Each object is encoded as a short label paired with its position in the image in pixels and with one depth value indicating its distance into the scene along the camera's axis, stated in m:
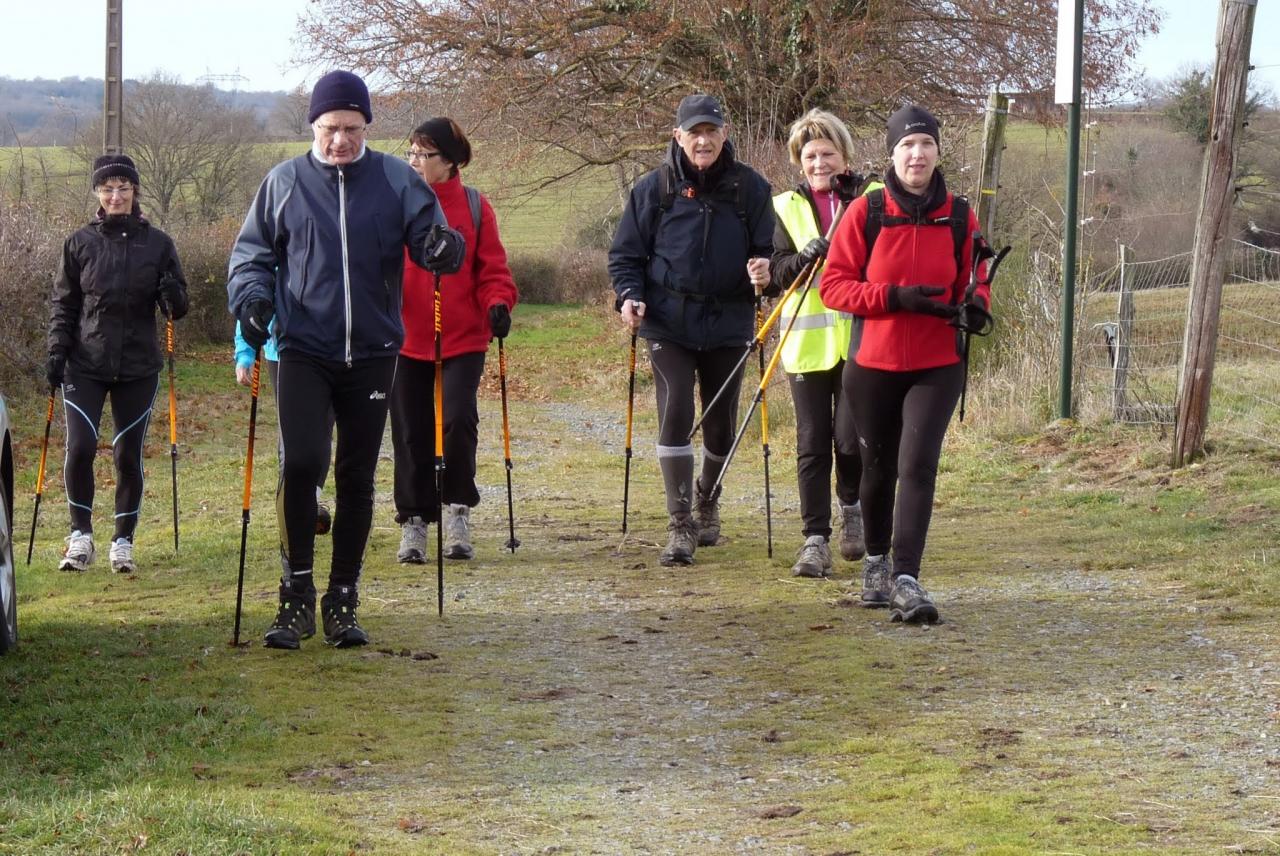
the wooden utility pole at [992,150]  13.70
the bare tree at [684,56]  24.38
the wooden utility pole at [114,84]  21.72
